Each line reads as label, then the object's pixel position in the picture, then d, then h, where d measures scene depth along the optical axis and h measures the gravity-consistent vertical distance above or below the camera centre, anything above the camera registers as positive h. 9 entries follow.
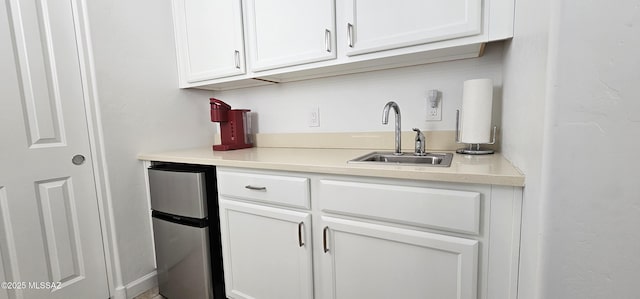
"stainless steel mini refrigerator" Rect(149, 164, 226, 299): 1.33 -0.52
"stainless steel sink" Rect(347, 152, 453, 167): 1.16 -0.16
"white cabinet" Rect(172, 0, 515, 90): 1.02 +0.40
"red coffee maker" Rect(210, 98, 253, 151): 1.65 +0.02
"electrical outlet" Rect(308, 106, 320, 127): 1.68 +0.05
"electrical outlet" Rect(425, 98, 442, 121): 1.34 +0.05
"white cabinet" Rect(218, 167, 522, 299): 0.79 -0.41
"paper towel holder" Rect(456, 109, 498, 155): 1.15 -0.13
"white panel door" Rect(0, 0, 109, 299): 1.22 -0.13
